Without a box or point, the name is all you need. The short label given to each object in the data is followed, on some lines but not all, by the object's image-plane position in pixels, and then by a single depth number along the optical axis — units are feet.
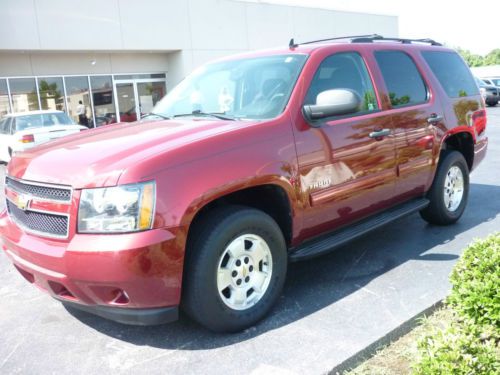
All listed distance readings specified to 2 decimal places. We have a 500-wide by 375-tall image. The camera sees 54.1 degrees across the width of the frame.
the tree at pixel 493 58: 324.60
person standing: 63.26
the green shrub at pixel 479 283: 8.87
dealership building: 57.16
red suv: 9.07
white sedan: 38.06
